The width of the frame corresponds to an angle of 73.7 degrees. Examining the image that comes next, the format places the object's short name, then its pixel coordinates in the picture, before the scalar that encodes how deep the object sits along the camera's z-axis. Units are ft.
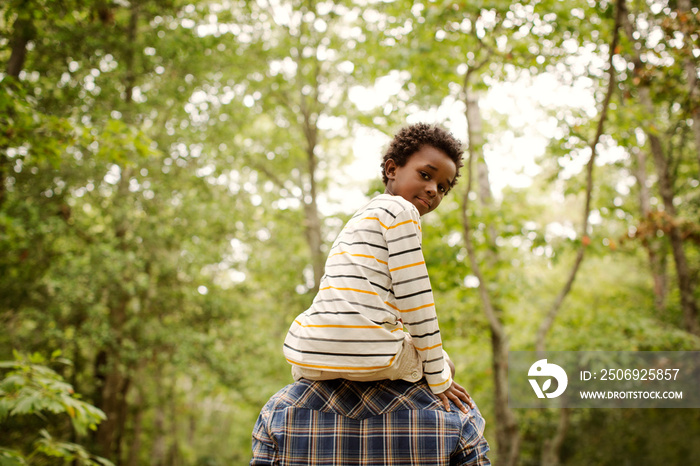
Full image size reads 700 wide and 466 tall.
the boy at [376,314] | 4.58
